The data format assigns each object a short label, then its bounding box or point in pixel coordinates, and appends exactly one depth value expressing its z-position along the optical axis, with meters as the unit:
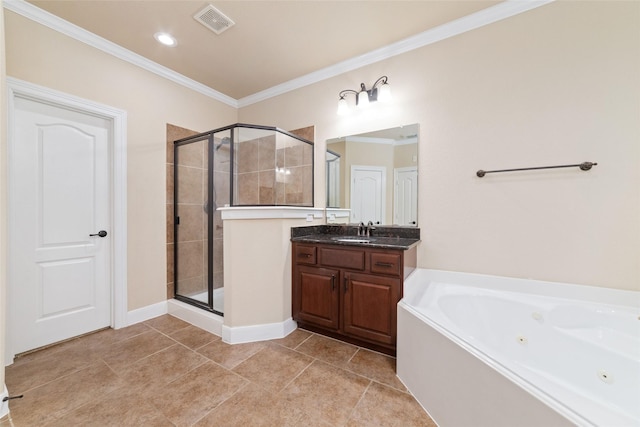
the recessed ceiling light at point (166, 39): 2.18
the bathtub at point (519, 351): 0.88
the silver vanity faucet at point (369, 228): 2.50
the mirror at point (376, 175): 2.30
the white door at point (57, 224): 1.85
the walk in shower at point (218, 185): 2.39
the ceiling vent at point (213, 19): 1.90
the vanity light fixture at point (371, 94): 2.28
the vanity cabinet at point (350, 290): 1.84
